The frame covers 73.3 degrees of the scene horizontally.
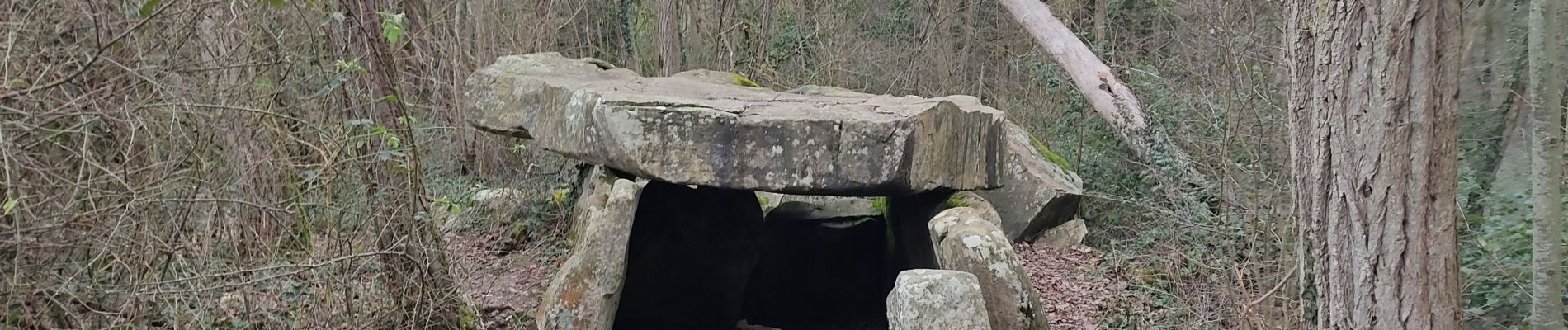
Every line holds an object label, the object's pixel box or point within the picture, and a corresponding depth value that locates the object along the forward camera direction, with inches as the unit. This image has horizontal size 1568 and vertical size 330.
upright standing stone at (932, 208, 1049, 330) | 203.9
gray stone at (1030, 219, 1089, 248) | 305.6
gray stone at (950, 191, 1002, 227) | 235.1
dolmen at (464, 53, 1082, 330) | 200.7
